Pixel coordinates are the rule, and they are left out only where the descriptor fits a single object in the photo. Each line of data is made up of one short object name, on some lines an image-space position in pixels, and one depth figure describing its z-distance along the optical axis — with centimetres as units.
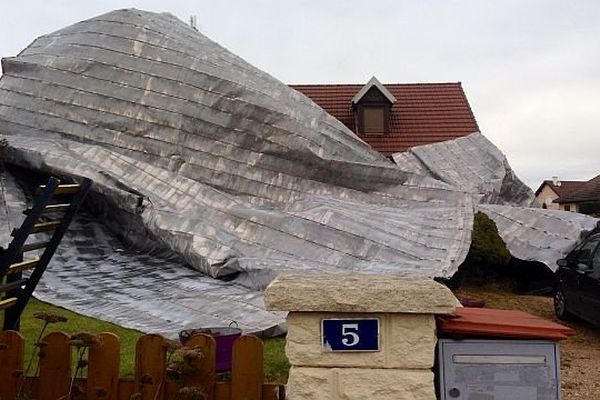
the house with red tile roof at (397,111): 1742
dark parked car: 706
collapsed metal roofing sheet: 810
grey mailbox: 264
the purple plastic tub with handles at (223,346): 446
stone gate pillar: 263
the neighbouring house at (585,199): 3358
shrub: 985
